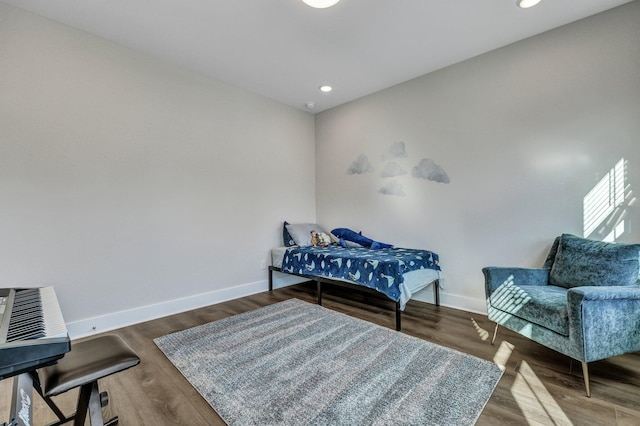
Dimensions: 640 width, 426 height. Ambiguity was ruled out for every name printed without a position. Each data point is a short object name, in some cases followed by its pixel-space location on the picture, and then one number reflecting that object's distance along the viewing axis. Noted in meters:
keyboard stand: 1.02
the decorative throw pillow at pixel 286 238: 4.12
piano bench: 1.09
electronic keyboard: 0.84
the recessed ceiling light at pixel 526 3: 2.21
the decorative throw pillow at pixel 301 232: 4.06
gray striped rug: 1.55
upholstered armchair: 1.68
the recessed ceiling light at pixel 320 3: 2.02
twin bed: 2.72
